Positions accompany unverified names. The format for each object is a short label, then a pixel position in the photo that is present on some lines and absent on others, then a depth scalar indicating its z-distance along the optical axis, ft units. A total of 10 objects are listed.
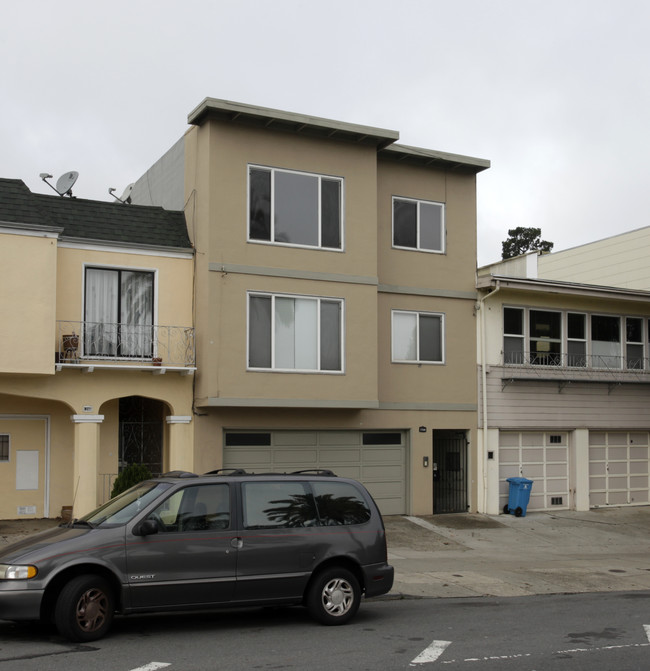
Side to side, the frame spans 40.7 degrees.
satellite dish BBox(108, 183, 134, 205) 76.80
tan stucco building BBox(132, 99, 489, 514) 58.95
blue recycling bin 68.54
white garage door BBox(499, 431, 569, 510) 70.64
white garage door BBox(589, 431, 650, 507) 75.00
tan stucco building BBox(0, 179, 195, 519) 53.57
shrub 53.78
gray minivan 28.07
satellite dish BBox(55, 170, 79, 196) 62.59
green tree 204.23
